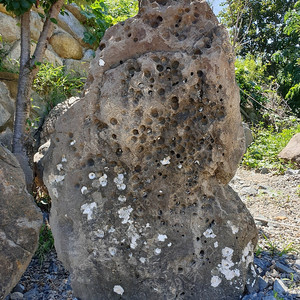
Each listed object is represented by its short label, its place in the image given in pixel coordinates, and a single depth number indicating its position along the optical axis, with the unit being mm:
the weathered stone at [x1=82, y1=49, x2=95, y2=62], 6102
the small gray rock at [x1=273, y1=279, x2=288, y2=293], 2326
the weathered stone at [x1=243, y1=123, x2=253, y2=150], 6512
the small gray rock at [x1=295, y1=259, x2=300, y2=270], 2679
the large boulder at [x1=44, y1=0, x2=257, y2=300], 2109
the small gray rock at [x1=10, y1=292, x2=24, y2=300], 2261
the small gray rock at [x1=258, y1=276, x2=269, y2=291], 2318
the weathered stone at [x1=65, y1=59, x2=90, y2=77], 5781
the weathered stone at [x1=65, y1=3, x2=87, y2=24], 6175
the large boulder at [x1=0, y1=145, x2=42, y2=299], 1976
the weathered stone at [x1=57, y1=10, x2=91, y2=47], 6020
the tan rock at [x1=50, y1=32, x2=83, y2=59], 5844
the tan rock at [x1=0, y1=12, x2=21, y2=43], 5168
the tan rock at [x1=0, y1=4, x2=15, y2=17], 5184
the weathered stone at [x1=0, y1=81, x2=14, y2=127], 4742
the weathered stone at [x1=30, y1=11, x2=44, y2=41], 5559
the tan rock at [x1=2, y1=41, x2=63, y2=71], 4973
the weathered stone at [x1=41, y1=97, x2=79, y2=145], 4178
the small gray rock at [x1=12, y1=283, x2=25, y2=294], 2362
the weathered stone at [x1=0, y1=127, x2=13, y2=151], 4535
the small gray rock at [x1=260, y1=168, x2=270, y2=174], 5707
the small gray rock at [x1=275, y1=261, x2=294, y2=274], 2604
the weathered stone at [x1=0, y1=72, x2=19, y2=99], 4852
